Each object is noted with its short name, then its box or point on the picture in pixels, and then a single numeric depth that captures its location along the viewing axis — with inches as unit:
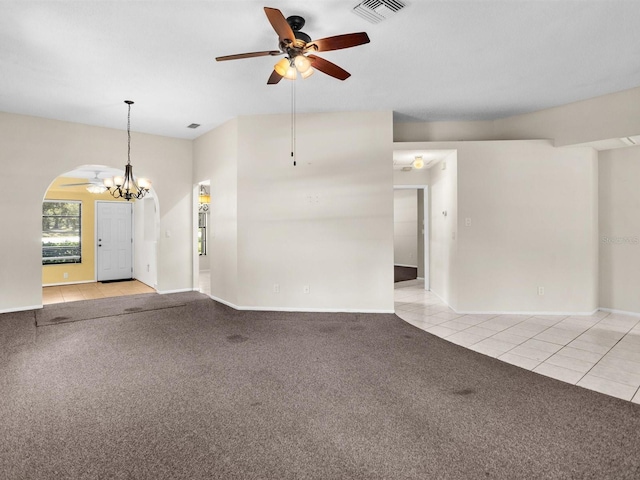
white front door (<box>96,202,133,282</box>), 341.7
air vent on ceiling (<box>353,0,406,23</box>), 106.0
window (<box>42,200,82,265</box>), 318.3
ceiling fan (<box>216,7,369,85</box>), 97.1
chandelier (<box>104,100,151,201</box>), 210.5
